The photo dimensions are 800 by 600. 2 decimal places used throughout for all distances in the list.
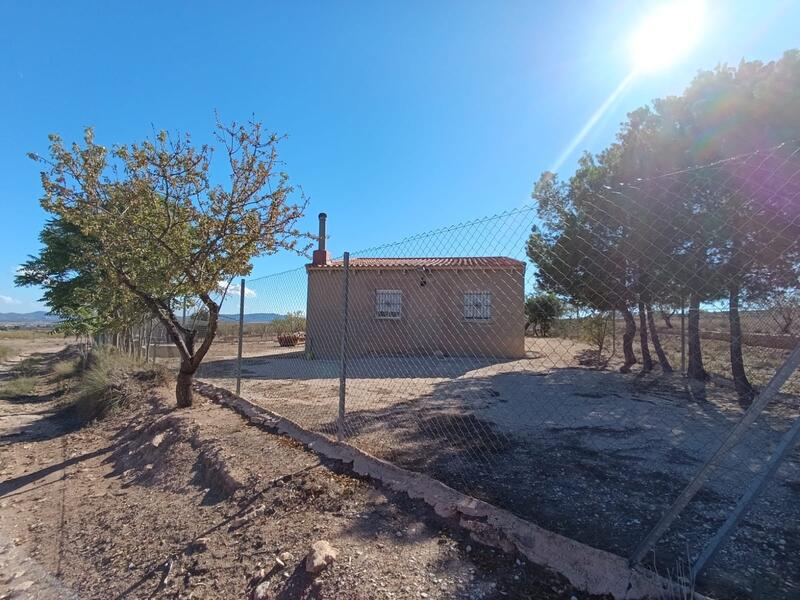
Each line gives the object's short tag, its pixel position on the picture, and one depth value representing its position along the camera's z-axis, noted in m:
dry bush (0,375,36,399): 11.83
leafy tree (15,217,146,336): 11.80
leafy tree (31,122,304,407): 6.08
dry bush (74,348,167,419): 8.44
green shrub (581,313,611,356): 13.66
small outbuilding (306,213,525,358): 13.87
